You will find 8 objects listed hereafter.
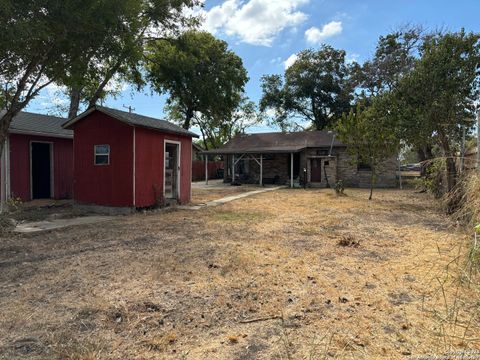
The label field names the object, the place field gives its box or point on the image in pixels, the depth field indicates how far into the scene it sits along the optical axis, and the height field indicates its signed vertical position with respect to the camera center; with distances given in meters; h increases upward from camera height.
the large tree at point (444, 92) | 9.98 +2.29
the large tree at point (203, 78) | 23.72 +7.08
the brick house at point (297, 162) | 22.44 +0.60
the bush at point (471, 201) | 3.70 -0.33
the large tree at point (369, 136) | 13.13 +1.40
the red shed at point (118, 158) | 10.22 +0.37
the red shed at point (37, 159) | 11.27 +0.39
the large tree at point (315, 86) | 31.66 +7.73
